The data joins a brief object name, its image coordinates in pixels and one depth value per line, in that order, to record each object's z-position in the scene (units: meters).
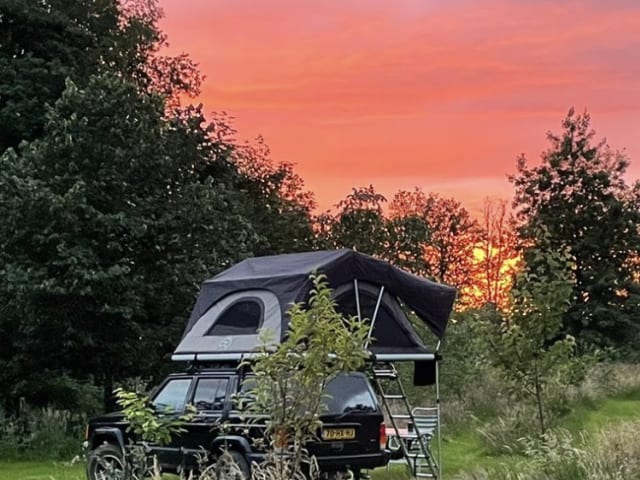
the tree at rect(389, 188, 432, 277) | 27.72
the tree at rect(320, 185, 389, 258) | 27.52
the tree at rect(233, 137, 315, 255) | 27.92
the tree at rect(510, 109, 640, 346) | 43.25
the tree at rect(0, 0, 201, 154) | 21.86
